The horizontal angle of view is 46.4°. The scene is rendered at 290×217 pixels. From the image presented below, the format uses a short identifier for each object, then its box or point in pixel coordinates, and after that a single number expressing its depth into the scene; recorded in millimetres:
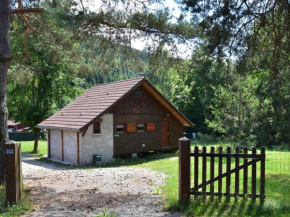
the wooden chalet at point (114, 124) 19734
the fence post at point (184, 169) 7414
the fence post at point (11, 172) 7656
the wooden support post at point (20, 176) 8083
